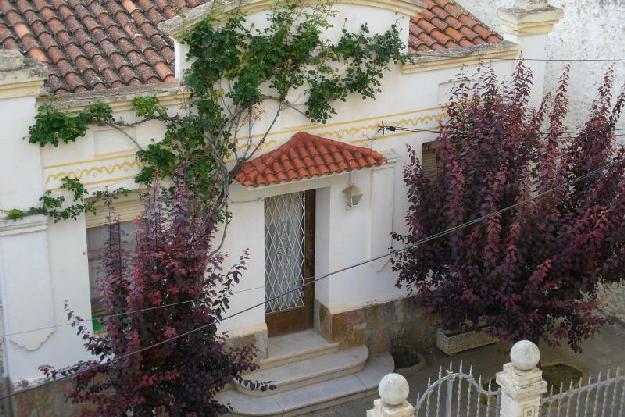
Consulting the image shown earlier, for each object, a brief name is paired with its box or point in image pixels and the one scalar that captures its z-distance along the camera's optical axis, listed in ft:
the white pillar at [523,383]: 26.22
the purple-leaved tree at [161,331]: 27.91
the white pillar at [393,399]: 24.16
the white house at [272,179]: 32.24
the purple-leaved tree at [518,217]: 33.88
